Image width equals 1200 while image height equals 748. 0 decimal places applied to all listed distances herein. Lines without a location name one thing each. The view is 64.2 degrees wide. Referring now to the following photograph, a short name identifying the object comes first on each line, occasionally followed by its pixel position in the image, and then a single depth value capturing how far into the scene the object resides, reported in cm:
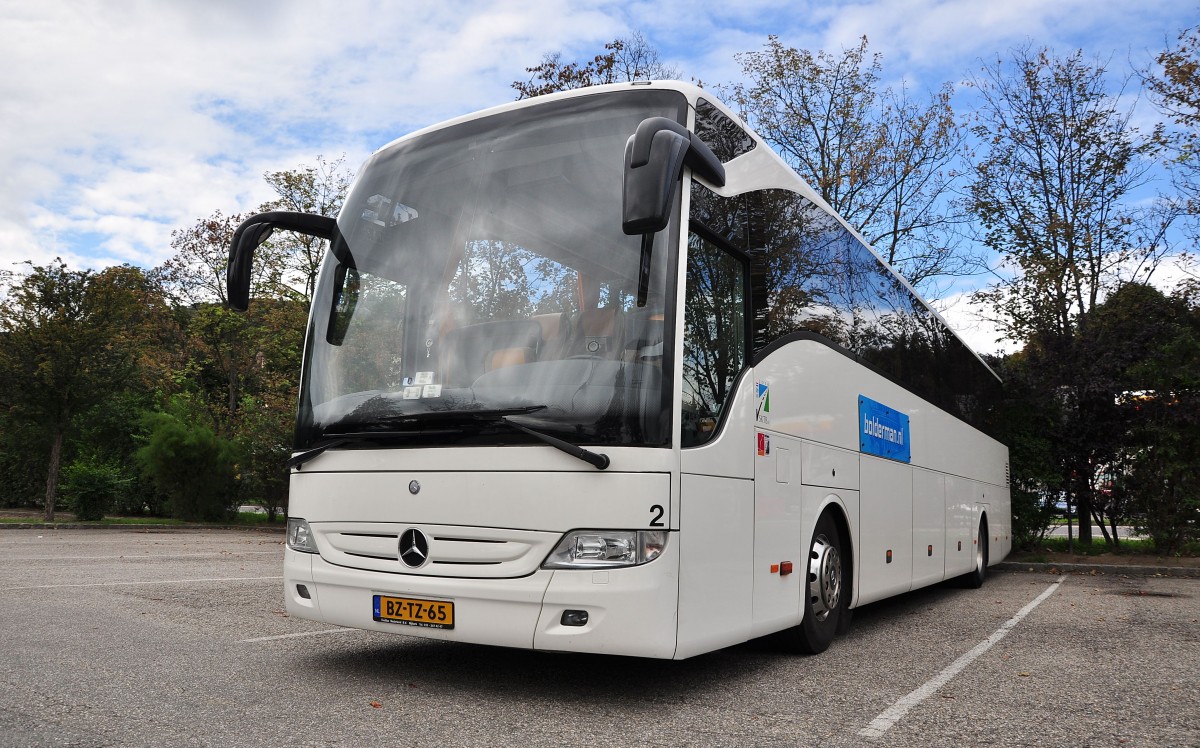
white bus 471
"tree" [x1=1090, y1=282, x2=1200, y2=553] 1677
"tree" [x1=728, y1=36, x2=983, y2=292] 2331
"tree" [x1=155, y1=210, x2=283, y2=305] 3553
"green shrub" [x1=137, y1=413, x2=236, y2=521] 2745
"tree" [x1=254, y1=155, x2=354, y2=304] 3109
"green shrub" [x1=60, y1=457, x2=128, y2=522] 2603
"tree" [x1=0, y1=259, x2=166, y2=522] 2425
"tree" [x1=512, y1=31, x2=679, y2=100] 2388
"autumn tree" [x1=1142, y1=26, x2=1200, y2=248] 1920
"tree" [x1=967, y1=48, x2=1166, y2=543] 2094
